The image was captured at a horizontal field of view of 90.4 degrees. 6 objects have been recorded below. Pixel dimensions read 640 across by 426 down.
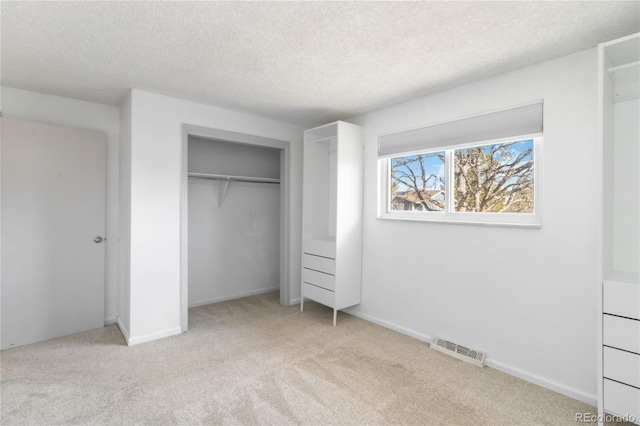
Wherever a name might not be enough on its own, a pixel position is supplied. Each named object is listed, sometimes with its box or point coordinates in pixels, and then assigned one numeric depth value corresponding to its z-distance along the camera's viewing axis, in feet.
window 8.45
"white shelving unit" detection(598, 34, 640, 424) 5.60
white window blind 8.11
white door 9.61
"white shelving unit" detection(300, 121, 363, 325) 11.60
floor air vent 8.79
